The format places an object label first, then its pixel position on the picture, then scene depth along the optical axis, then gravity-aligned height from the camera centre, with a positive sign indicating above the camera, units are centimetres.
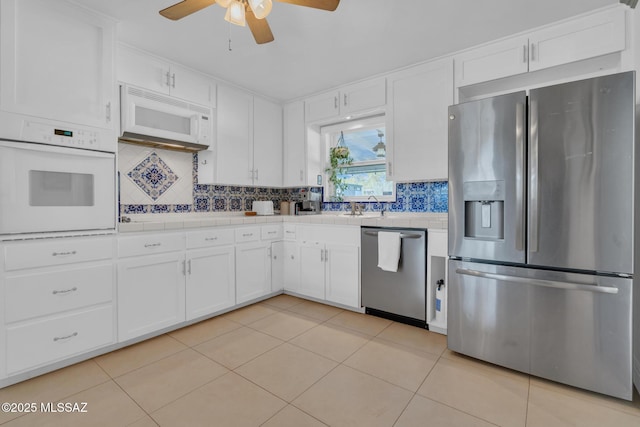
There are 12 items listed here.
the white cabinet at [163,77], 257 +124
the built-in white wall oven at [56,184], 181 +18
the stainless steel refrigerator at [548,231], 163 -12
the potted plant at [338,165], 379 +58
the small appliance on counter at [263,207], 376 +5
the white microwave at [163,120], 254 +83
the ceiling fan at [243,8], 162 +112
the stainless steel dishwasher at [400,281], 259 -62
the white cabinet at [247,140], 333 +84
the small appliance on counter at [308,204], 383 +9
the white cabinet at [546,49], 213 +125
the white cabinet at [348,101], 322 +124
